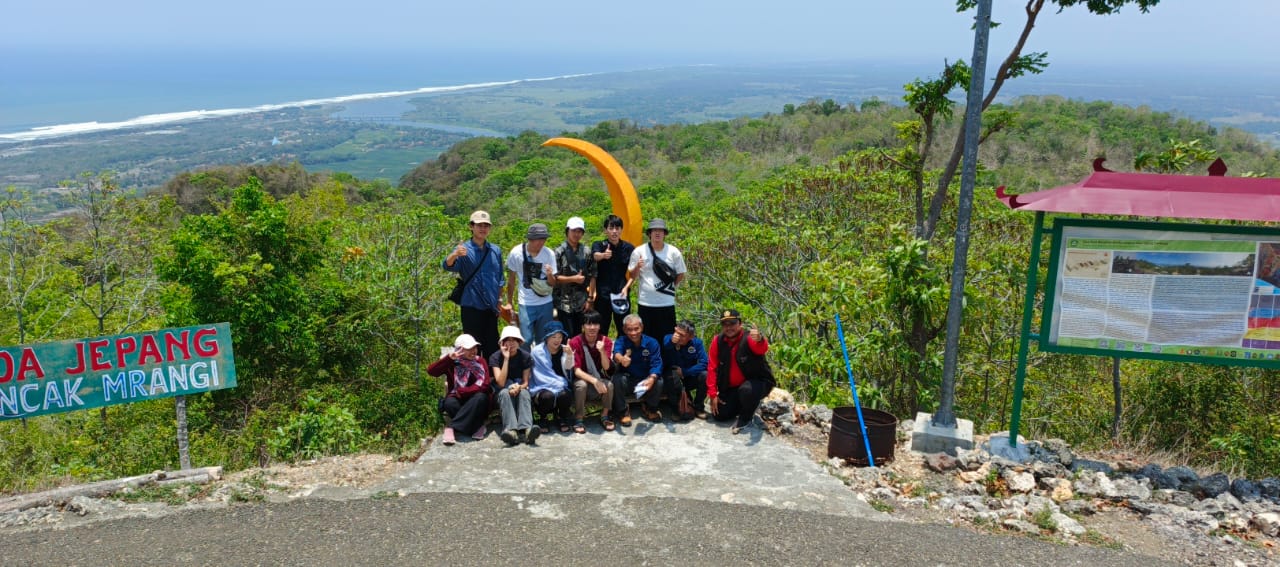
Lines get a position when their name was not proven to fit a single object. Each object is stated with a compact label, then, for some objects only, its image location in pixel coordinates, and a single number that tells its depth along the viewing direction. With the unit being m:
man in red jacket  6.88
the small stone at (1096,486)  5.64
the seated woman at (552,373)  6.81
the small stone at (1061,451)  6.21
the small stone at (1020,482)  5.73
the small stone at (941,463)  6.20
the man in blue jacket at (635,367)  6.91
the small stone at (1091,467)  6.07
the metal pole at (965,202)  5.75
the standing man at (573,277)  7.29
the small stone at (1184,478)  5.86
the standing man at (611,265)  7.39
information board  5.70
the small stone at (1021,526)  5.16
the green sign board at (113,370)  5.64
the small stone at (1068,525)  5.13
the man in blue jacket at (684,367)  7.14
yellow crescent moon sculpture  8.33
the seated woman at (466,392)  6.72
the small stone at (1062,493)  5.64
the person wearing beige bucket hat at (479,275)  7.23
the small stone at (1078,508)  5.46
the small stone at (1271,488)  5.68
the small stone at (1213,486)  5.76
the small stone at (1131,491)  5.58
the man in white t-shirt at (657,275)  7.24
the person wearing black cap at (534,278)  7.18
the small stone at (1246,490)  5.66
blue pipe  6.27
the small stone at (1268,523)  5.11
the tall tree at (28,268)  14.05
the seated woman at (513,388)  6.63
